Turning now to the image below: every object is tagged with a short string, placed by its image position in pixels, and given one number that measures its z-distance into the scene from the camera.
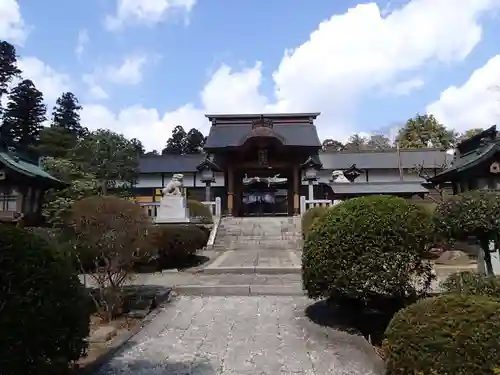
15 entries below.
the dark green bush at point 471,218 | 6.21
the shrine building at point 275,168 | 28.91
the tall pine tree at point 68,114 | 62.41
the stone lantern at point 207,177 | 30.52
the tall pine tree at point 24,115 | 47.66
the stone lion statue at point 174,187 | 19.20
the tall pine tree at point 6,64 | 45.78
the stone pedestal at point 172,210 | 18.37
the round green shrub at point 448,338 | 3.69
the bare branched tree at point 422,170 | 32.94
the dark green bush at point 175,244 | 13.45
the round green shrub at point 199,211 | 21.86
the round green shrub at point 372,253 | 6.55
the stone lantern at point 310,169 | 28.97
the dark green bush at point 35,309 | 3.52
